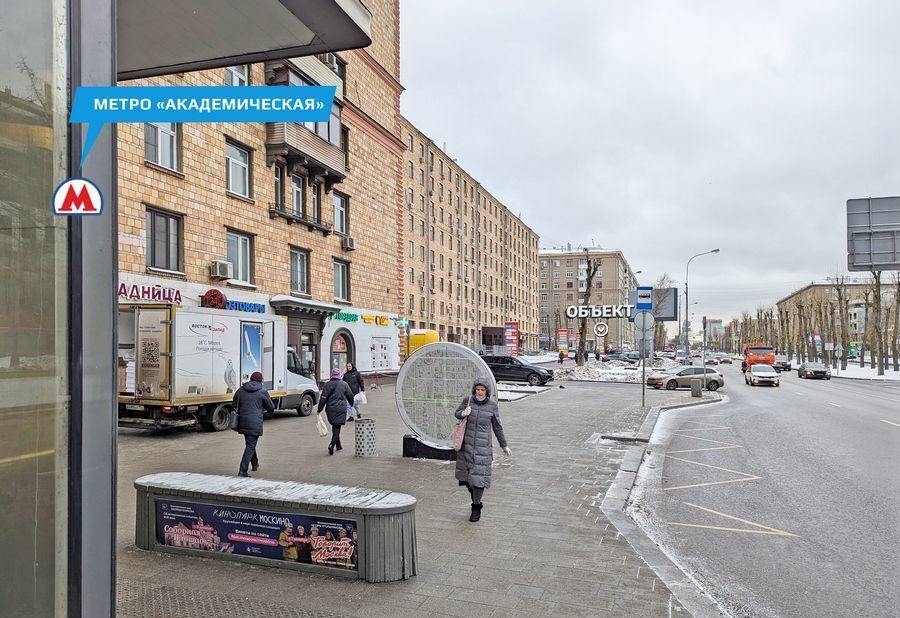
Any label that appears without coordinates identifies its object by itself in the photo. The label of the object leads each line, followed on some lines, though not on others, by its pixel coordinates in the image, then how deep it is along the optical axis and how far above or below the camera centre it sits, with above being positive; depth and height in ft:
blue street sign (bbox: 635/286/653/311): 70.18 +3.02
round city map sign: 36.24 -3.30
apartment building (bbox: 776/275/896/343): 304.61 +17.00
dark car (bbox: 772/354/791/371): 191.07 -11.08
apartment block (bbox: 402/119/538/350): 190.19 +26.67
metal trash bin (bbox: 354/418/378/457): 38.29 -6.31
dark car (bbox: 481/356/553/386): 114.42 -7.62
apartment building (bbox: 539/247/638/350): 435.94 +29.65
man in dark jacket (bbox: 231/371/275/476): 32.94 -4.09
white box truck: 47.70 -2.52
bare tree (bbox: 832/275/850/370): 194.08 +2.49
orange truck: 181.98 -7.70
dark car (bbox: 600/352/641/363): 210.34 -10.17
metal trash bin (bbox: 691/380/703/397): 86.10 -8.11
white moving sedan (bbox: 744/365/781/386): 119.14 -8.94
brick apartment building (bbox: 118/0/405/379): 62.23 +14.22
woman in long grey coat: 24.59 -4.37
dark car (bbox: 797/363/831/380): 155.94 -10.72
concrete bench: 17.81 -5.59
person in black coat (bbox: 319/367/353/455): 39.58 -4.47
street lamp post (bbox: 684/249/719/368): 156.66 +5.00
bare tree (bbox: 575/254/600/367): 145.85 -0.33
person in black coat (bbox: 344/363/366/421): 58.44 -4.59
